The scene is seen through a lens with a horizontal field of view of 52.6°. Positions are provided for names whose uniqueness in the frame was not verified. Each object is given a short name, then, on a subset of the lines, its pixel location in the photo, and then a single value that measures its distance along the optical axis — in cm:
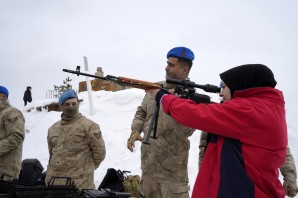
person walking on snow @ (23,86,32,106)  2309
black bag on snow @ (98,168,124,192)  480
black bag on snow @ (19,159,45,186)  635
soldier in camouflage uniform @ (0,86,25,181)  487
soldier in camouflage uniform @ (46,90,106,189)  427
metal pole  1279
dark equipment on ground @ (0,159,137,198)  261
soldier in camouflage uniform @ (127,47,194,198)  347
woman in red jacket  218
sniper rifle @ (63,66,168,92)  292
